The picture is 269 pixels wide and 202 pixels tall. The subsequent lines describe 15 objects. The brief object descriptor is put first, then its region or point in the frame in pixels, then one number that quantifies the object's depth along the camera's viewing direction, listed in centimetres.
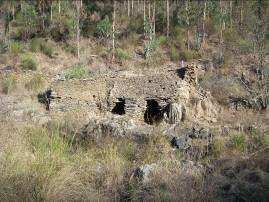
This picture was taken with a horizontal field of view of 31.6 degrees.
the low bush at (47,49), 3008
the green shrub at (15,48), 2978
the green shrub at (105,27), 3093
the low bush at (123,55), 2933
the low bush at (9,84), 2217
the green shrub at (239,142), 893
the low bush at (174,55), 2914
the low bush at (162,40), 3136
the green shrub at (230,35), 3070
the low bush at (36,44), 3058
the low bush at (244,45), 2736
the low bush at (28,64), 2728
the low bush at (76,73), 2124
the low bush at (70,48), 3091
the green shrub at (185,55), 2892
